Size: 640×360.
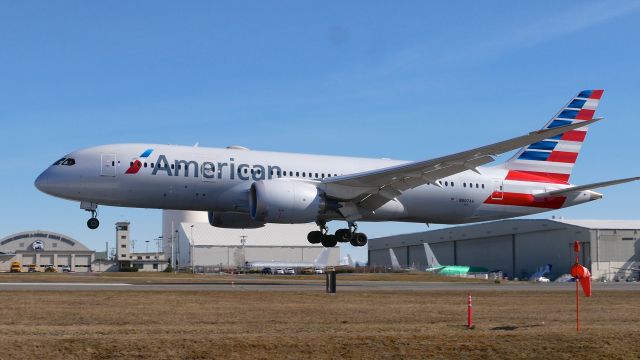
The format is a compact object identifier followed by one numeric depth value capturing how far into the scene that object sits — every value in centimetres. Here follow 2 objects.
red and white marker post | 2332
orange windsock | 2502
